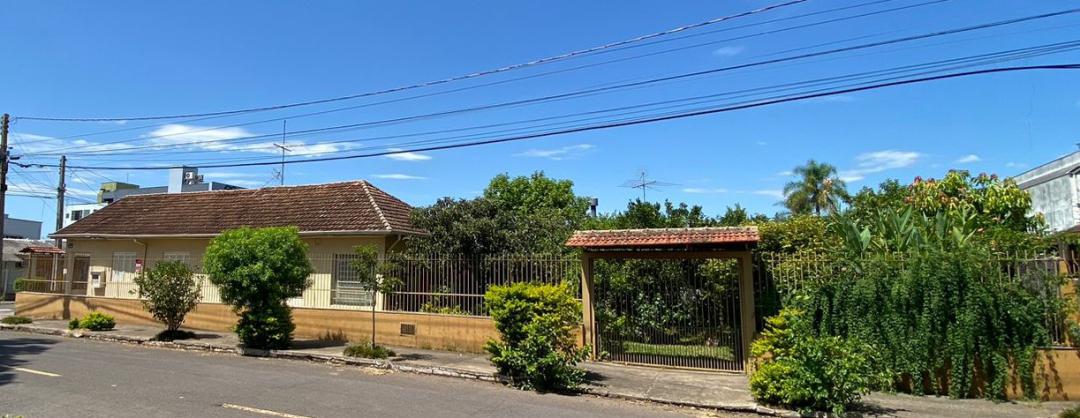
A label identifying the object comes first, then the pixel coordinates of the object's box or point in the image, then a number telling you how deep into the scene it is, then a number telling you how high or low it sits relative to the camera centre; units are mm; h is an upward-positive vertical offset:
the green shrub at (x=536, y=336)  10055 -1026
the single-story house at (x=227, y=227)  16750 +1487
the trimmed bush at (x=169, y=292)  15695 -381
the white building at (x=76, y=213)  66875 +7122
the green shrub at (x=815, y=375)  8250 -1398
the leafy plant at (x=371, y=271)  13125 +114
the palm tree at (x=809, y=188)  46344 +6615
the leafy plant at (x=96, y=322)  17547 -1279
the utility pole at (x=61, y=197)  28750 +3812
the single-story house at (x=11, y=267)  35125 +660
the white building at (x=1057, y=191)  20488 +2952
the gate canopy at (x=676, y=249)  11125 +499
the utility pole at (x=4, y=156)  20727 +4112
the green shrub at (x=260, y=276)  13664 +20
